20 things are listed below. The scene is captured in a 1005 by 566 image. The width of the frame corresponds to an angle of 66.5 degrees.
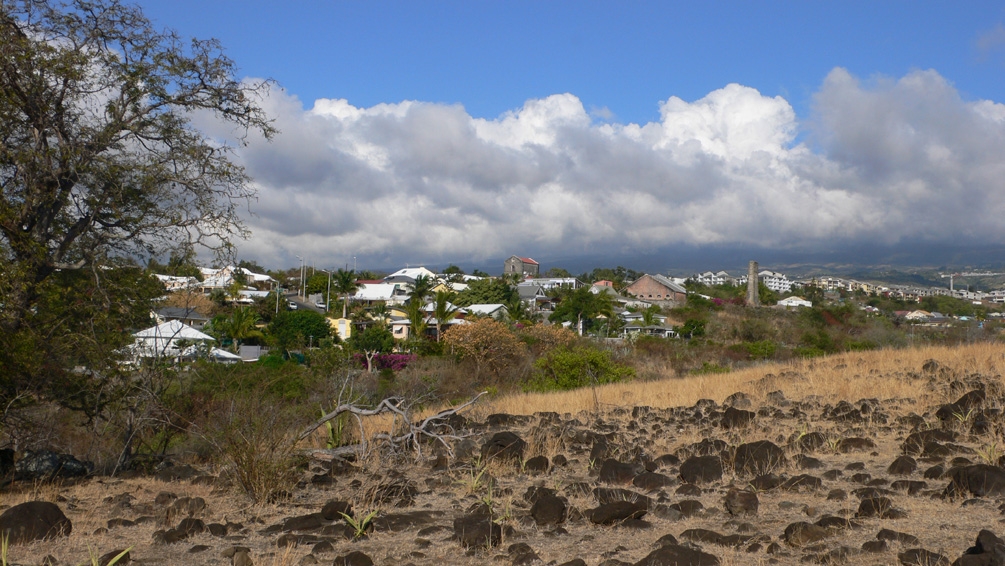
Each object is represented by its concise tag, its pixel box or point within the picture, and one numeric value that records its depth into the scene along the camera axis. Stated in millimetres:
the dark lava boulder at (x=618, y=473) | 7117
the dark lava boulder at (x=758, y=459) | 7035
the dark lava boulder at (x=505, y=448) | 8148
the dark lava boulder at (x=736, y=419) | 9445
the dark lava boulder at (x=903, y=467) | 6809
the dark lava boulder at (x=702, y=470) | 6883
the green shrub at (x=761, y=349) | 40344
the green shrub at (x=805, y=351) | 33653
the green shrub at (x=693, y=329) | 58422
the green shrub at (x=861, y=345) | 34241
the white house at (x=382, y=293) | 82125
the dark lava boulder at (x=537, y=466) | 7746
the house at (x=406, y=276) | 109112
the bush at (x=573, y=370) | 23438
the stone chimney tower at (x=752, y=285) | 89812
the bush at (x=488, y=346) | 34938
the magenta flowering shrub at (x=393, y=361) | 37625
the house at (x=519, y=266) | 141375
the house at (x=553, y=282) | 117125
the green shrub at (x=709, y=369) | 25781
